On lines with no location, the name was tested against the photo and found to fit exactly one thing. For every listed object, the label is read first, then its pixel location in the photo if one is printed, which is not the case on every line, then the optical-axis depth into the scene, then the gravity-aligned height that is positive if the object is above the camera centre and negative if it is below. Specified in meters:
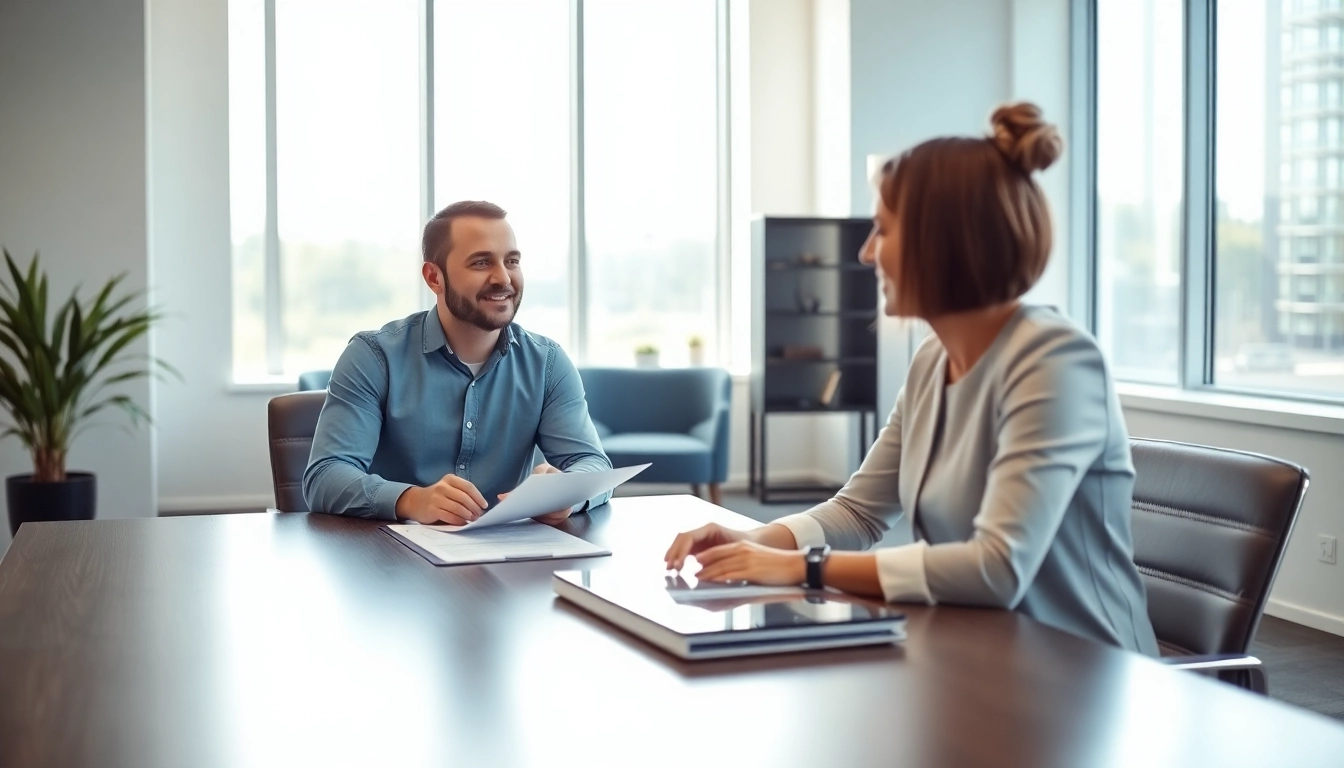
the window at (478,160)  6.90 +1.12
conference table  1.02 -0.30
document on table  1.83 -0.27
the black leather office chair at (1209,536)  1.58 -0.23
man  2.48 -0.05
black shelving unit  6.91 +0.20
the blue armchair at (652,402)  6.65 -0.21
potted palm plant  5.12 -0.11
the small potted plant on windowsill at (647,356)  7.13 +0.03
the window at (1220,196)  4.69 +0.67
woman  1.45 -0.08
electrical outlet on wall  4.31 -0.63
